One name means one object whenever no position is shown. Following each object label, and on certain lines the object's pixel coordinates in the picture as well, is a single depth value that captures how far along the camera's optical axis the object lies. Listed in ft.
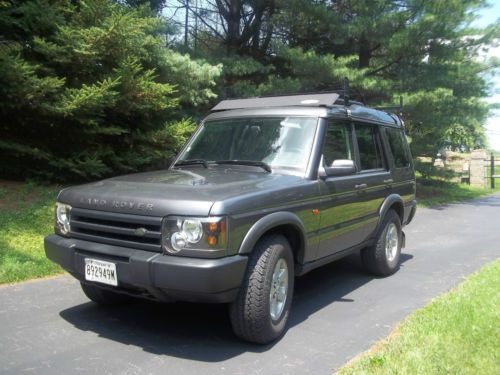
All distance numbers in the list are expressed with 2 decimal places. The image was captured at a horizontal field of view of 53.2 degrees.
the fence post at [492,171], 64.69
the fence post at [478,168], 68.95
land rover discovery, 11.37
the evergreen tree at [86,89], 28.19
